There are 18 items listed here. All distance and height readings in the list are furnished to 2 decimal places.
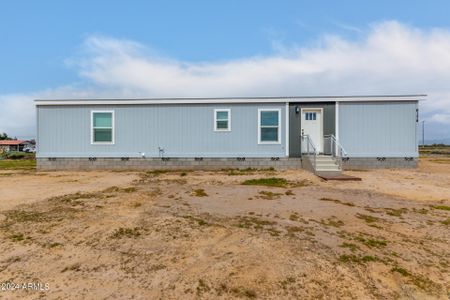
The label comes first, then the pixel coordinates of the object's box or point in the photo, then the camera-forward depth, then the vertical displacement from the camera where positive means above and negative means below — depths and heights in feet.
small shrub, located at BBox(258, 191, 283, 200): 21.62 -3.86
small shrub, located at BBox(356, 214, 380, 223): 16.24 -4.24
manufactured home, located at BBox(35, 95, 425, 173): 39.58 +2.25
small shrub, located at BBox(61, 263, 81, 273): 10.05 -4.44
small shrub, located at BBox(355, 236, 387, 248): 12.37 -4.36
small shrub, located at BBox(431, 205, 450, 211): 19.10 -4.17
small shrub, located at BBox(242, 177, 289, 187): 27.78 -3.61
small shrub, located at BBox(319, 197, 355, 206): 19.91 -4.00
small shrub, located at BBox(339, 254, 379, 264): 10.78 -4.40
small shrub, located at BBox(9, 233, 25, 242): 12.65 -4.19
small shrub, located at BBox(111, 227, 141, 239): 13.11 -4.17
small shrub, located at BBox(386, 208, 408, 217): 17.56 -4.20
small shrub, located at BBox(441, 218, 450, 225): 15.86 -4.32
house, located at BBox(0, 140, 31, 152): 178.12 +1.41
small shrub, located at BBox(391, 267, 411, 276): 10.05 -4.55
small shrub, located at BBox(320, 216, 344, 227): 15.31 -4.22
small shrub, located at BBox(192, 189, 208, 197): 22.30 -3.81
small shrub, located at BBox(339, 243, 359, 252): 11.87 -4.34
